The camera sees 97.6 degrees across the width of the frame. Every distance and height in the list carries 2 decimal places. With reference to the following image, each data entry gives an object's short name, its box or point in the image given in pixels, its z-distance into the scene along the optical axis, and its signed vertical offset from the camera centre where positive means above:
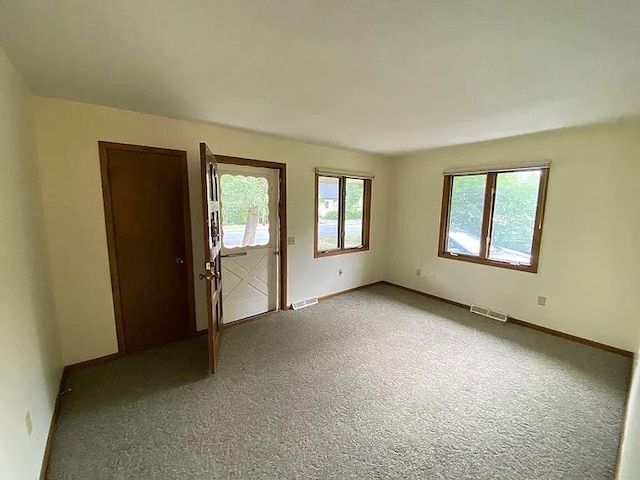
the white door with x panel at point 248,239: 3.30 -0.44
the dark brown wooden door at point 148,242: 2.53 -0.38
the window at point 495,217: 3.35 -0.13
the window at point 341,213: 4.17 -0.13
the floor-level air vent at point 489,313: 3.62 -1.42
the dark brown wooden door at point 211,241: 2.25 -0.33
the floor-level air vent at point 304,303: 3.96 -1.41
